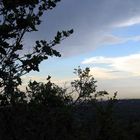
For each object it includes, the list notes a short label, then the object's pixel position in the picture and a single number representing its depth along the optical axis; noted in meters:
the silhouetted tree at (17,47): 4.52
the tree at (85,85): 11.65
